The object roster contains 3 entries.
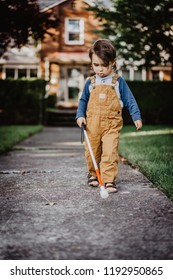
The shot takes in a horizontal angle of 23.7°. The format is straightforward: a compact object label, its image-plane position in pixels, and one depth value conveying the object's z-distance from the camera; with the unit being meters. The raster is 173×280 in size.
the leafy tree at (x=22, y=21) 7.74
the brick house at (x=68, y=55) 22.12
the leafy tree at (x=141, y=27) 7.43
